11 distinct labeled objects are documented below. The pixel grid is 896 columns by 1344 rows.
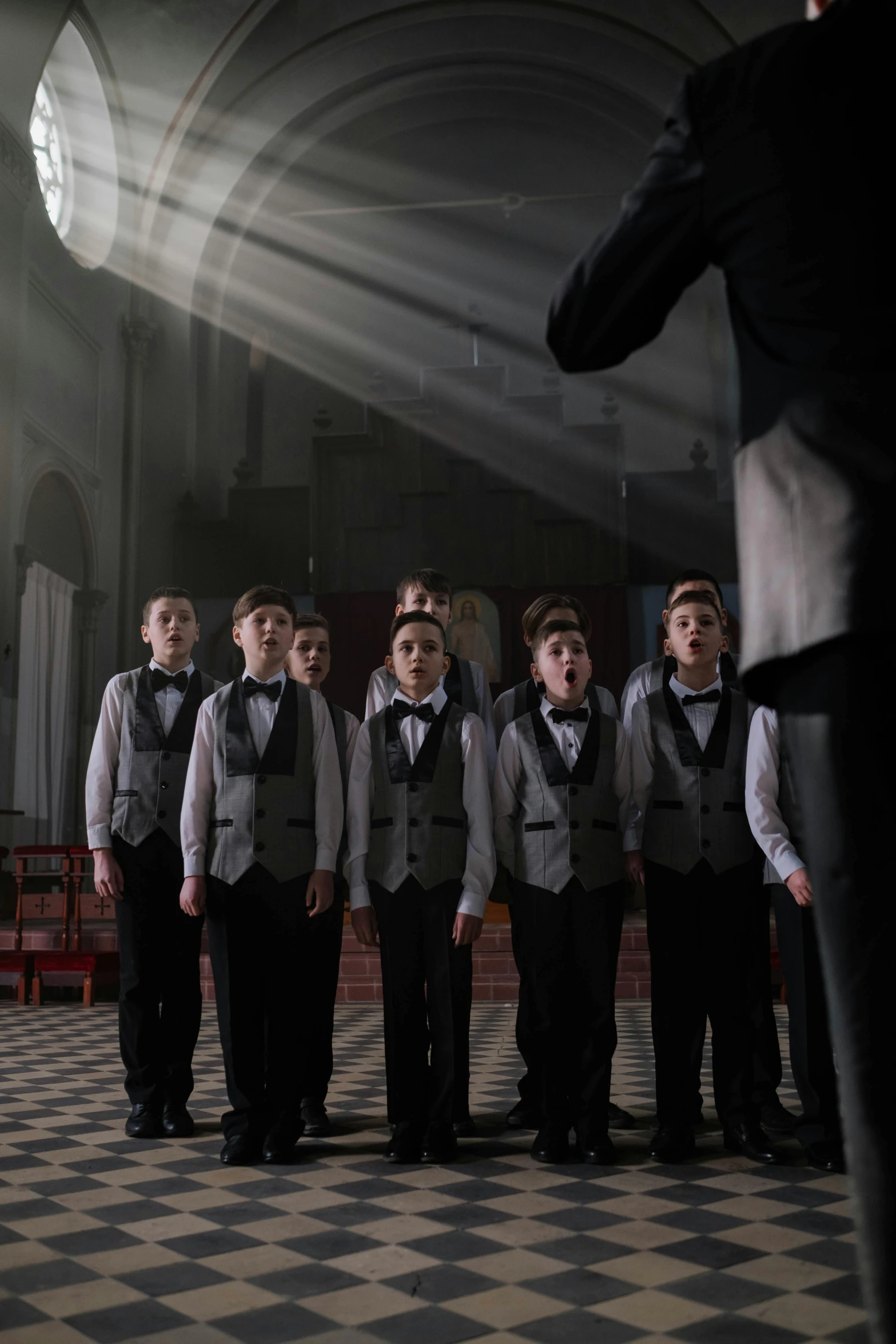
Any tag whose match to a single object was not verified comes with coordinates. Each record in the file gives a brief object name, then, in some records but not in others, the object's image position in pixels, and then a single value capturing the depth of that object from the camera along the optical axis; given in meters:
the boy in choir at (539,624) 4.11
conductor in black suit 0.98
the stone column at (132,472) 14.31
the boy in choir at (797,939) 3.07
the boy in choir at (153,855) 3.59
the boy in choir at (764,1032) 3.45
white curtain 12.00
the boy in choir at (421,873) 3.20
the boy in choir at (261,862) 3.18
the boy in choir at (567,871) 3.13
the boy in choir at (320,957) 3.61
